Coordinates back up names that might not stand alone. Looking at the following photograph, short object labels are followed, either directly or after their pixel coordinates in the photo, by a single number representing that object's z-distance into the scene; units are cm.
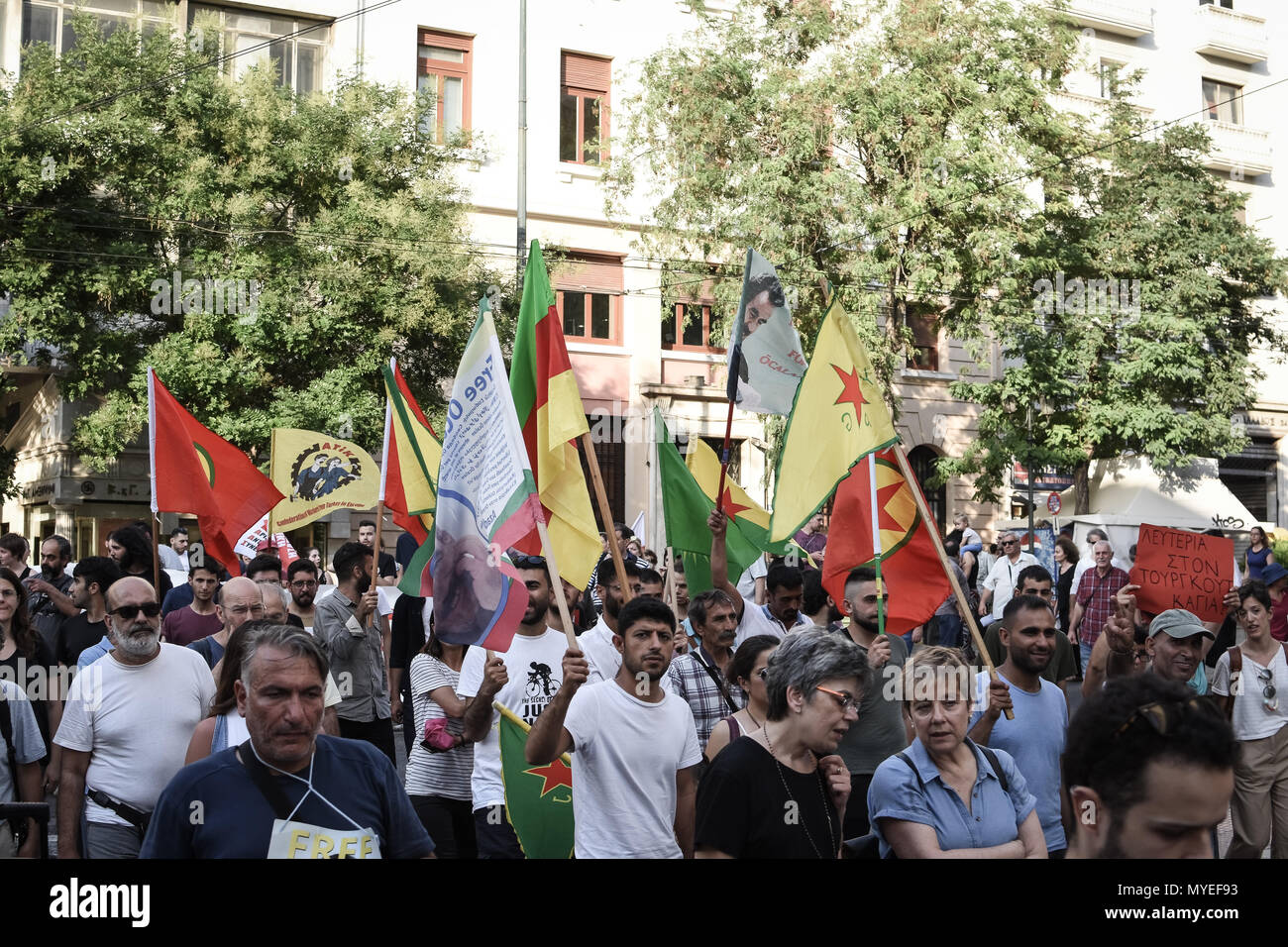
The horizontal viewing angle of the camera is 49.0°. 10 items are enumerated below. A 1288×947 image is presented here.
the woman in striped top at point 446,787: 650
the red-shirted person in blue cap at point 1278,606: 1330
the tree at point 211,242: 2055
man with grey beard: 549
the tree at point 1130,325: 2761
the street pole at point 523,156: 2311
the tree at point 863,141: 2356
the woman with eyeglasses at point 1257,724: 755
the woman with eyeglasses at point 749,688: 510
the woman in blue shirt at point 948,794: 431
